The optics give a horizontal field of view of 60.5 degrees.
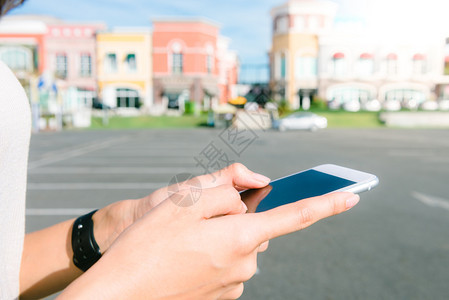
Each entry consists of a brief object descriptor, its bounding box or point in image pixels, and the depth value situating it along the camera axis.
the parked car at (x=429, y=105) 36.69
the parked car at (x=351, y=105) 37.12
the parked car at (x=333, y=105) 37.19
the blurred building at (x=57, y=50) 35.81
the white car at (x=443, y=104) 37.47
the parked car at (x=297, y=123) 24.08
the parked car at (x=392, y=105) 38.03
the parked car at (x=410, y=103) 38.75
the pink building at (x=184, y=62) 36.16
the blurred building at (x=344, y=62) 38.94
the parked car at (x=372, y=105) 37.72
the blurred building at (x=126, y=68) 36.03
